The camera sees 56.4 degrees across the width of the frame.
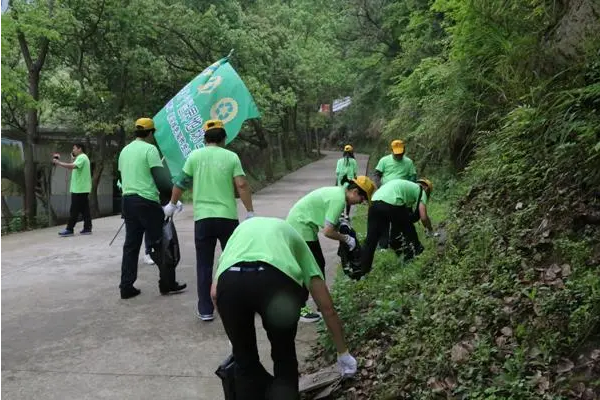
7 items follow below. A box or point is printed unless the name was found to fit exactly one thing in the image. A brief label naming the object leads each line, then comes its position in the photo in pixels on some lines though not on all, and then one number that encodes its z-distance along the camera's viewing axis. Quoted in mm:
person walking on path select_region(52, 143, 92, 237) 10234
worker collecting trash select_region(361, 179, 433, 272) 6291
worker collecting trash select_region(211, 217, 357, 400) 2961
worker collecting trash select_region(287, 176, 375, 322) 4965
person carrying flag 5152
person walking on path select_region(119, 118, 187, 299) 5887
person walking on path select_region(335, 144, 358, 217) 12492
